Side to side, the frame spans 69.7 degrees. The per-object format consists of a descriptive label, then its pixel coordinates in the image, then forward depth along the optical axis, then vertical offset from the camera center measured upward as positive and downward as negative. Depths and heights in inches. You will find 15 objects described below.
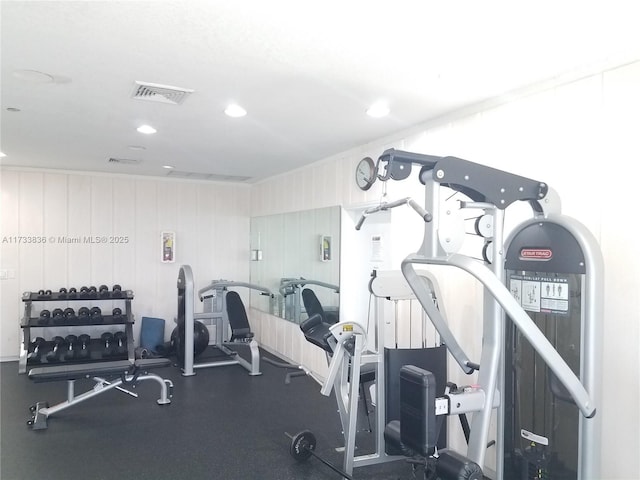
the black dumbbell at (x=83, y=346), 185.6 -47.2
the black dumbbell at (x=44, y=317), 193.0 -35.0
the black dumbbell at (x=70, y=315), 200.2 -35.2
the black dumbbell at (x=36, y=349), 176.9 -46.1
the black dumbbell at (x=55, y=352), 178.1 -46.1
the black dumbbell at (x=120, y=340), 204.8 -48.0
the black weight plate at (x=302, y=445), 117.4 -53.3
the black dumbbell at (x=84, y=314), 202.7 -35.7
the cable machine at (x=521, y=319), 73.6 -13.8
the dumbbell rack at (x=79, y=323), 182.1 -37.8
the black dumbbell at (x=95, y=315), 205.2 -36.0
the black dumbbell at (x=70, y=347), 182.5 -46.4
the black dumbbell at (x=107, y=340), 206.2 -47.2
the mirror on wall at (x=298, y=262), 181.6 -10.9
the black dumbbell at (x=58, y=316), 197.2 -35.2
